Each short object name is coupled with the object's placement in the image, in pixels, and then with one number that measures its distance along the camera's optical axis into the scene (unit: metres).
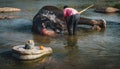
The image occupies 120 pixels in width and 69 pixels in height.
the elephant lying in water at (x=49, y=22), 14.12
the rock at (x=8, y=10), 23.83
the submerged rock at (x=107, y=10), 22.99
